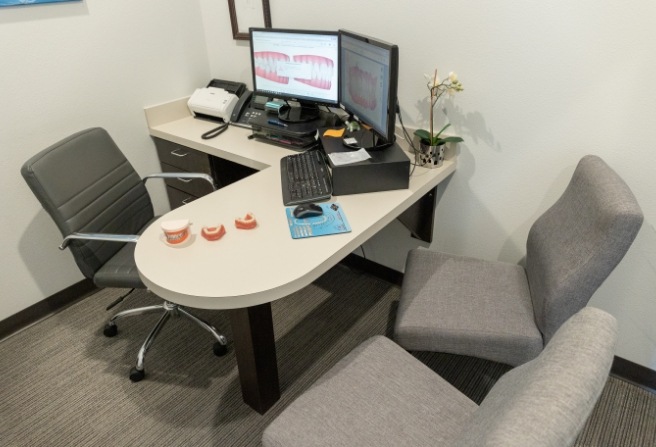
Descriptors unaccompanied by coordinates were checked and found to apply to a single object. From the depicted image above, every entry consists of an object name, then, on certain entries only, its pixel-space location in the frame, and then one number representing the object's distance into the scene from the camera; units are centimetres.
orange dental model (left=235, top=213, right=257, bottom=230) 136
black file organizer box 151
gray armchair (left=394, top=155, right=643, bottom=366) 124
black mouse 139
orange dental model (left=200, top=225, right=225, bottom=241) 130
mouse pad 133
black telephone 231
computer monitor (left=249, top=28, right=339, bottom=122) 190
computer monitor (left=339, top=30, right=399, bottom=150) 143
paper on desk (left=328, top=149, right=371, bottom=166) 153
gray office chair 163
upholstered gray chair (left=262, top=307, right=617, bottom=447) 66
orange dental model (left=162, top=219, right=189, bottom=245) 128
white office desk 114
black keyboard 150
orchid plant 167
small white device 234
